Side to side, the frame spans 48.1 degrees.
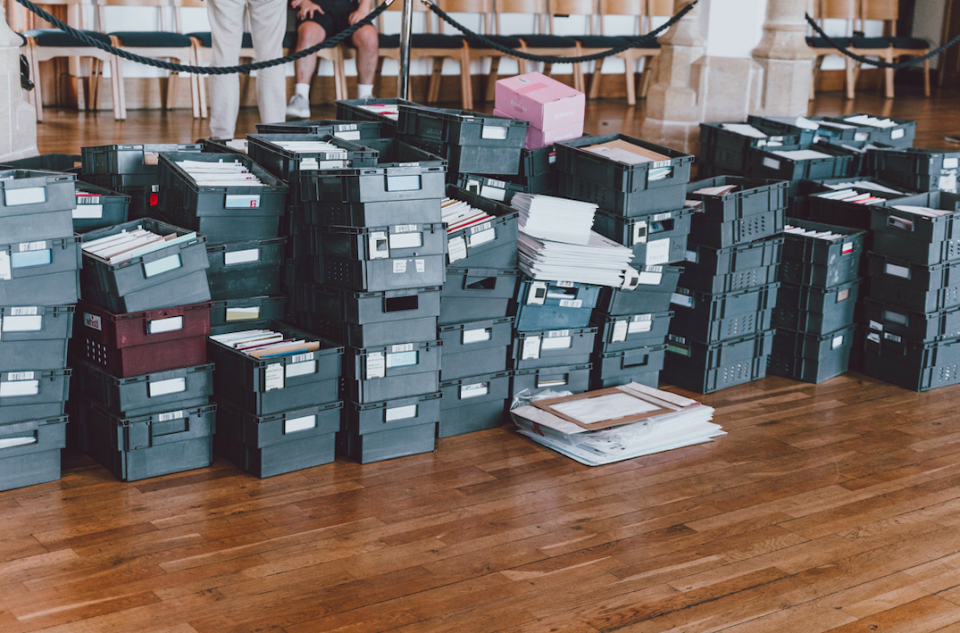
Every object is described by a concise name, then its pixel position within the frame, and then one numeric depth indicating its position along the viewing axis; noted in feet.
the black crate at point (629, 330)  14.47
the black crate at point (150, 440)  11.45
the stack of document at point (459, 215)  13.24
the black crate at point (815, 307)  16.02
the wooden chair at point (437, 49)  30.50
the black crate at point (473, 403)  13.33
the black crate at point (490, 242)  12.96
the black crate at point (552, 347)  13.80
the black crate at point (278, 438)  11.73
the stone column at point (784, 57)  22.71
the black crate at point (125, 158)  14.33
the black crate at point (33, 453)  11.10
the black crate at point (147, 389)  11.39
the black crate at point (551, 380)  13.91
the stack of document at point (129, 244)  11.44
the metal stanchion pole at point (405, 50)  20.31
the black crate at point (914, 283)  15.80
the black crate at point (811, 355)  16.10
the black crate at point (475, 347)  13.14
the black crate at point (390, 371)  12.26
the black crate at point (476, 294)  13.08
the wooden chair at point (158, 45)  26.07
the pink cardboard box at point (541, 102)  15.56
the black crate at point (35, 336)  10.97
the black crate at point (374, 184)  11.91
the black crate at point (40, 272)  10.85
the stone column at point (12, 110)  17.17
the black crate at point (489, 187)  14.98
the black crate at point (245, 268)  12.69
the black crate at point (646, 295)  14.38
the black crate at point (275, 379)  11.59
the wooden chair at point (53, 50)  25.20
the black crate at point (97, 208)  13.24
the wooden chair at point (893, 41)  39.81
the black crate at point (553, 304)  13.66
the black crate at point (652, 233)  14.33
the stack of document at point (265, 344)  11.98
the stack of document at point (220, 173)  12.85
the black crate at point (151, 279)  11.25
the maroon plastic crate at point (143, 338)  11.38
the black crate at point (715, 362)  15.43
